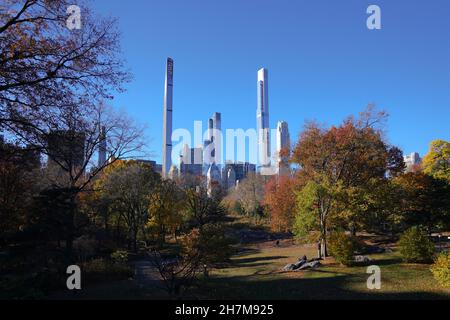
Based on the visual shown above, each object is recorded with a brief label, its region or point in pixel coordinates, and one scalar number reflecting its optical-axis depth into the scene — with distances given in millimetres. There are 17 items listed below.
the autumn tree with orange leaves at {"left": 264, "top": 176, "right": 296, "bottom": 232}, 44969
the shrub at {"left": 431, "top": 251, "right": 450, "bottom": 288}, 15719
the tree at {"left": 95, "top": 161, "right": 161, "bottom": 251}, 36750
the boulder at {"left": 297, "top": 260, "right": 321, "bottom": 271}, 23570
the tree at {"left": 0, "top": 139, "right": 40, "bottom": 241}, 23344
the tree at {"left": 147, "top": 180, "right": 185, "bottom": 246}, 39906
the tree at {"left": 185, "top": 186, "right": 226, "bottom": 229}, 47375
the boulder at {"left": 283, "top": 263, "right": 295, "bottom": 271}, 24009
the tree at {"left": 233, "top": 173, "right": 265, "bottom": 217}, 70175
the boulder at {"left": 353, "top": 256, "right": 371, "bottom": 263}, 23961
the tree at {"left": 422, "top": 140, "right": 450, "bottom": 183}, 42750
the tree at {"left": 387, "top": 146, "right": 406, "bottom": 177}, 41212
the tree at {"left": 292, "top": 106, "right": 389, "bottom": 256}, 27969
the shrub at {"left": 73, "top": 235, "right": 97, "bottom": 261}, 25312
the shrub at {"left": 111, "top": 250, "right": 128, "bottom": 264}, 23191
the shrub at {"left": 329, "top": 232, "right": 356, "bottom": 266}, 23000
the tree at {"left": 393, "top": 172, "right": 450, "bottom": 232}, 35125
